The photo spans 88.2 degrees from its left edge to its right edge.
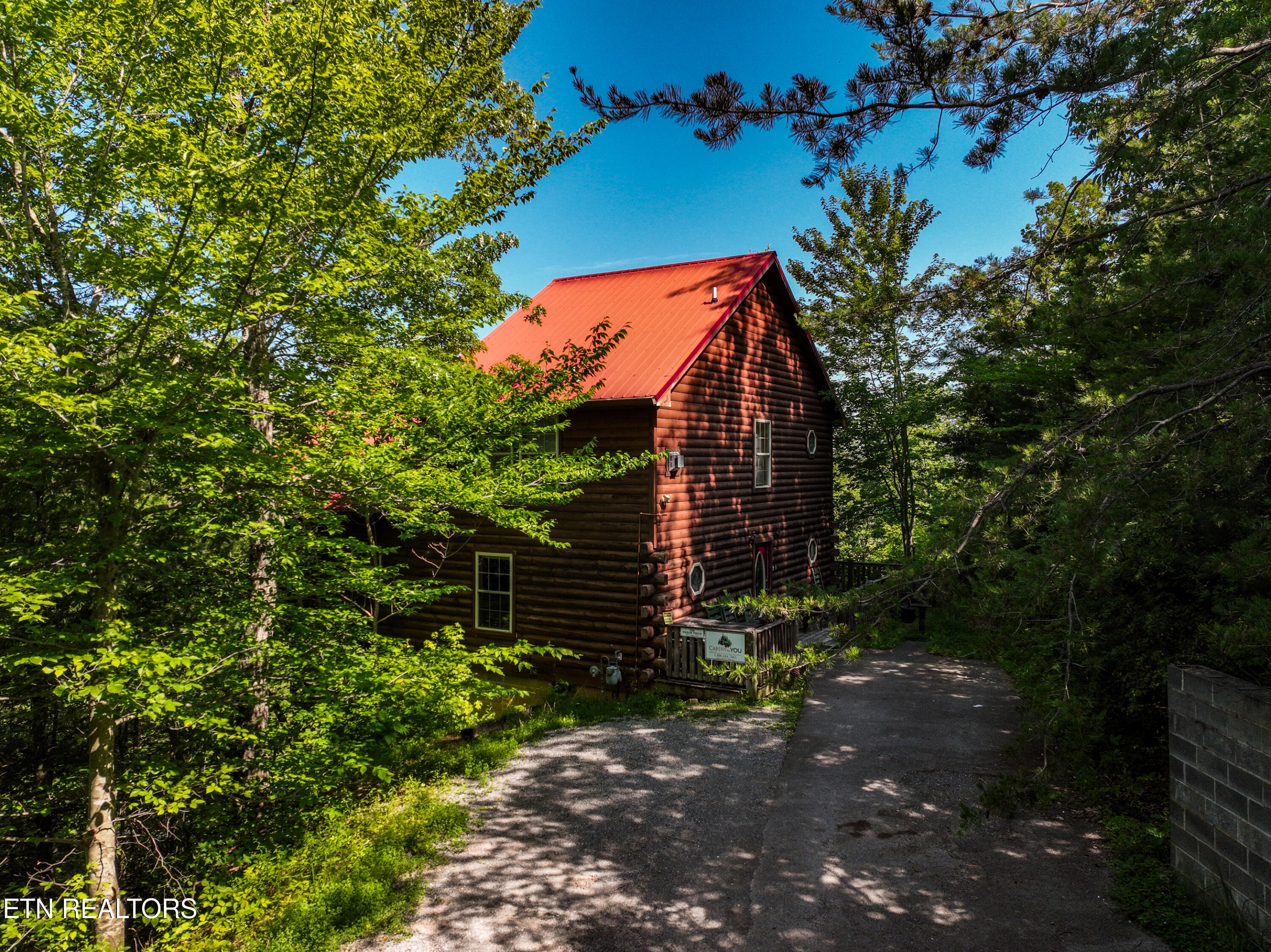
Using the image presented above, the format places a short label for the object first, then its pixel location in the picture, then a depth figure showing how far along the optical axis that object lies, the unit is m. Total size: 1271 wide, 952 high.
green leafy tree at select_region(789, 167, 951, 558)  19.66
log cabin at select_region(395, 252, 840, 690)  12.74
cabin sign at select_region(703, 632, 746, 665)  12.05
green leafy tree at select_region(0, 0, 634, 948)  5.46
